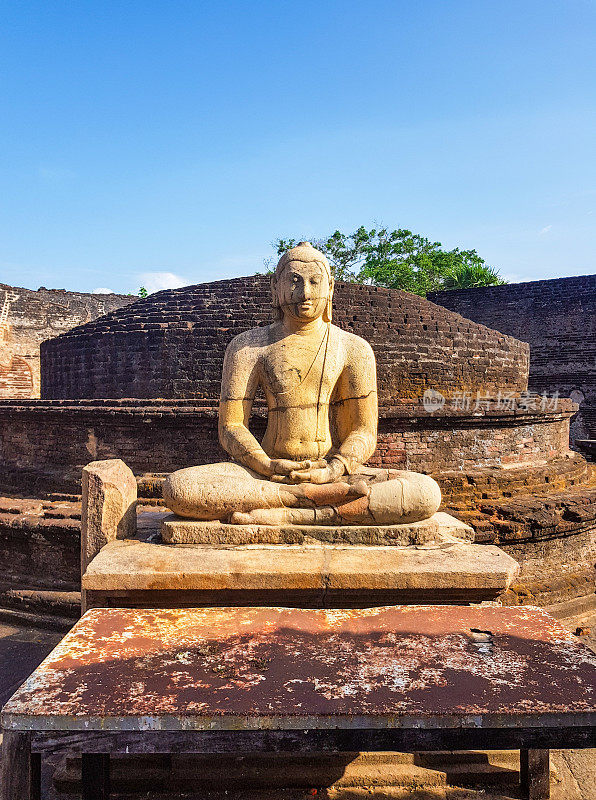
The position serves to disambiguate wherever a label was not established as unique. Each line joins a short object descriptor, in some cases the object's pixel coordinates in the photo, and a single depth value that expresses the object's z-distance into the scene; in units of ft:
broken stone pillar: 9.75
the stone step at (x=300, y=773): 8.24
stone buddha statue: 9.61
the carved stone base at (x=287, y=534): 9.43
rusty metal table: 5.37
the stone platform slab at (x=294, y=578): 8.26
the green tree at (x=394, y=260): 82.28
